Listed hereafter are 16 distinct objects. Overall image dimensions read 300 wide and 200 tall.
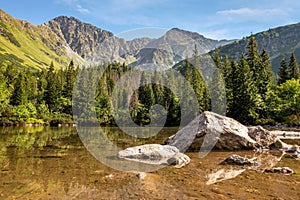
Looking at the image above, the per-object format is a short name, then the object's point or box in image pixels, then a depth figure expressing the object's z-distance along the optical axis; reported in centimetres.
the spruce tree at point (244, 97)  3878
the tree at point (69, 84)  6662
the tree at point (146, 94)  7112
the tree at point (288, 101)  3779
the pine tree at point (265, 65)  4358
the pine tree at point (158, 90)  6838
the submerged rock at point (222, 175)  741
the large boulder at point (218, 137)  1382
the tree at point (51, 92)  6475
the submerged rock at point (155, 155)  1030
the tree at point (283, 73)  5038
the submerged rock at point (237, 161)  972
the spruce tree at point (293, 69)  4876
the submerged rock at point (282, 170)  825
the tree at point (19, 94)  5341
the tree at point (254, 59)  4443
